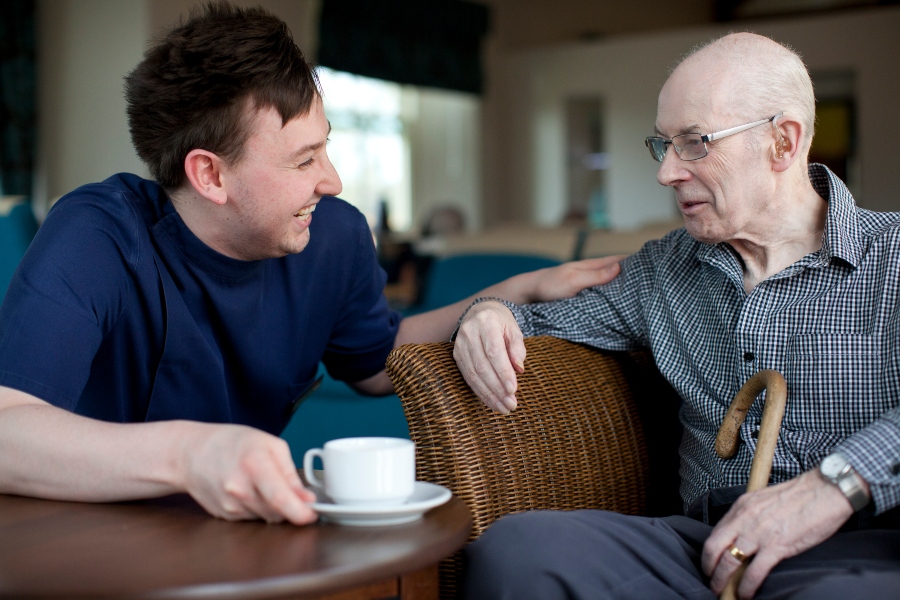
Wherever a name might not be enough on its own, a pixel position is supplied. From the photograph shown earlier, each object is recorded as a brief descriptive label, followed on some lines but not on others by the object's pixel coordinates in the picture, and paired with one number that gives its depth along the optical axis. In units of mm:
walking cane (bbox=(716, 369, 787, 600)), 1073
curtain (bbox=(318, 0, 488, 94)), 7227
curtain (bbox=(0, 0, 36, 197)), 5562
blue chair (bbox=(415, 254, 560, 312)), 3027
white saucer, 829
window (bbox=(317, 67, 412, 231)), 7688
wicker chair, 1209
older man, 1056
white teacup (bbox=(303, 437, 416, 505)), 842
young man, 1049
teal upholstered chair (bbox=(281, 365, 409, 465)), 2418
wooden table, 696
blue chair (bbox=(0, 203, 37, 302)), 2756
